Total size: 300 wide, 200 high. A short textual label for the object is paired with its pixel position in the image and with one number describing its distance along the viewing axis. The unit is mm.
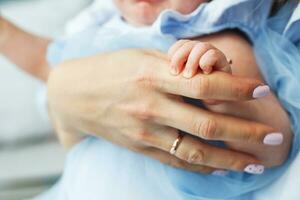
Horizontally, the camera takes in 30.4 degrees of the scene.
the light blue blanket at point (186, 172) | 846
